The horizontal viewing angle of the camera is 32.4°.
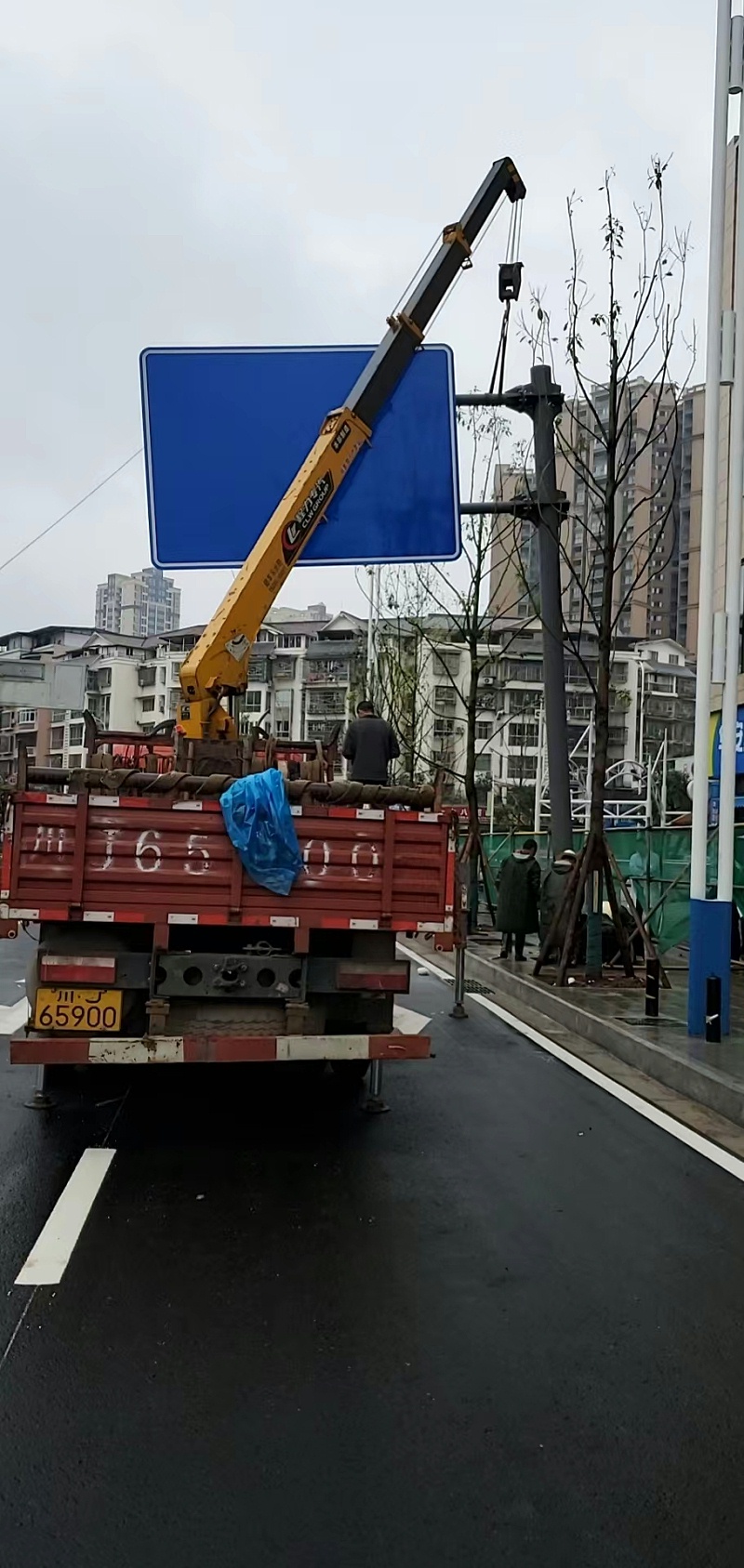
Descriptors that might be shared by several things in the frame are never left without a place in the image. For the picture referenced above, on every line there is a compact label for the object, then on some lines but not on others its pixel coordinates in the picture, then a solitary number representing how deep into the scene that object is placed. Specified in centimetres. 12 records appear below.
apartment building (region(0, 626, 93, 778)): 9888
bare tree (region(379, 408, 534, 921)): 2097
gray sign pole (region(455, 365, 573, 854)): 1501
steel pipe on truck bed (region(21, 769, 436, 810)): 640
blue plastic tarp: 633
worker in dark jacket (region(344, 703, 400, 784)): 1097
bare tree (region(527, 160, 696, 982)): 1356
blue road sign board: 1062
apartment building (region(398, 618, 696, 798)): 8069
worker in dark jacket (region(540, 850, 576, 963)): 1444
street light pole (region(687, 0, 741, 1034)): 982
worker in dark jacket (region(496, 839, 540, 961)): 1616
